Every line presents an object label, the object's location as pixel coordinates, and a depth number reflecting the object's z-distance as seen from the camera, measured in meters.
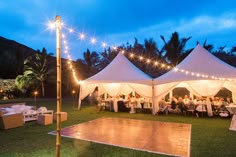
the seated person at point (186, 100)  10.15
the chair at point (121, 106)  11.43
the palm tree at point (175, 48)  20.61
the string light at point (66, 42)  3.38
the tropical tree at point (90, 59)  25.06
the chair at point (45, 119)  7.44
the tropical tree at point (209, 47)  22.59
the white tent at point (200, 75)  9.22
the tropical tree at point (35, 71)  20.12
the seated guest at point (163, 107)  10.43
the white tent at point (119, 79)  10.57
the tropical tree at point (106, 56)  22.77
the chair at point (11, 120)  6.79
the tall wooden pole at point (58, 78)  3.13
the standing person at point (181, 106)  10.04
